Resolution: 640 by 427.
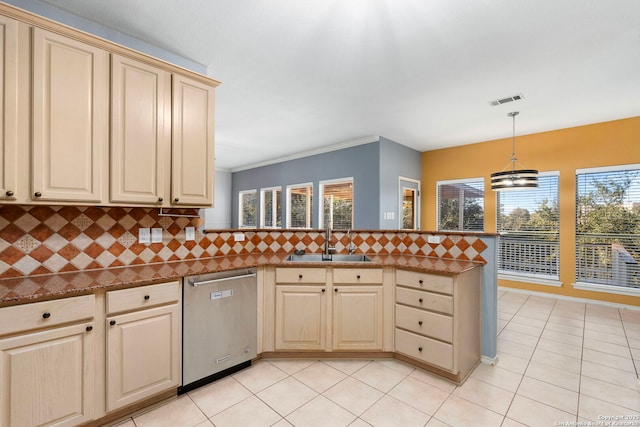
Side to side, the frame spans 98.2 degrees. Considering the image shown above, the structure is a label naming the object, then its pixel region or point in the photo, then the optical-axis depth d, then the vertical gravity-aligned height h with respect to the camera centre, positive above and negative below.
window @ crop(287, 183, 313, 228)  6.45 +0.21
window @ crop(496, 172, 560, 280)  4.74 -0.27
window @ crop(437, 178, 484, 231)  5.56 +0.19
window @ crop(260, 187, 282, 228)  7.41 +0.17
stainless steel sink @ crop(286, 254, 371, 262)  2.98 -0.48
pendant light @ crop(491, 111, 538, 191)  3.60 +0.46
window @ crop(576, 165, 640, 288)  4.09 -0.17
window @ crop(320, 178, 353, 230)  5.70 +0.22
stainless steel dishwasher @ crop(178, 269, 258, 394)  2.06 -0.90
